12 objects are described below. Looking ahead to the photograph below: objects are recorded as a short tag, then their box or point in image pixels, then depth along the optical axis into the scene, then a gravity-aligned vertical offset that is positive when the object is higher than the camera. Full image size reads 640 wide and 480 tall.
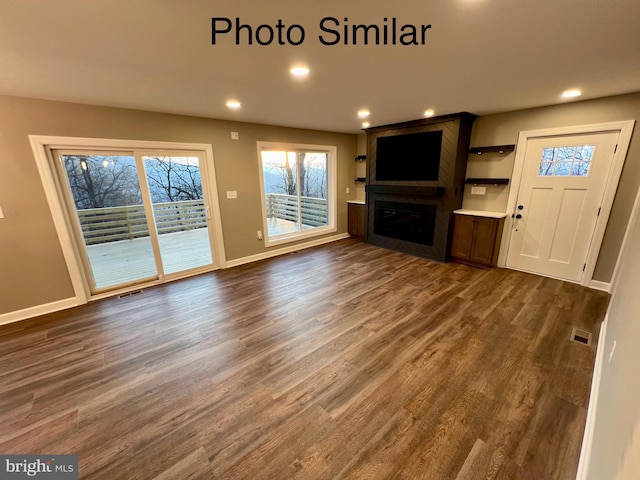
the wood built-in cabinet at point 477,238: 3.85 -0.98
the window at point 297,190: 4.82 -0.22
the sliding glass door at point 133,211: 3.20 -0.39
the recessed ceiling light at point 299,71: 2.06 +0.91
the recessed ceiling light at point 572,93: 2.71 +0.89
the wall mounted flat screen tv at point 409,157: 4.18 +0.38
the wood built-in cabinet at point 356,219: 5.84 -0.93
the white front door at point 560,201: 3.15 -0.35
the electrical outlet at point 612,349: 1.54 -1.10
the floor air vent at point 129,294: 3.38 -1.49
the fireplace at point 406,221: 4.45 -0.82
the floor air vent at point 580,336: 2.29 -1.50
